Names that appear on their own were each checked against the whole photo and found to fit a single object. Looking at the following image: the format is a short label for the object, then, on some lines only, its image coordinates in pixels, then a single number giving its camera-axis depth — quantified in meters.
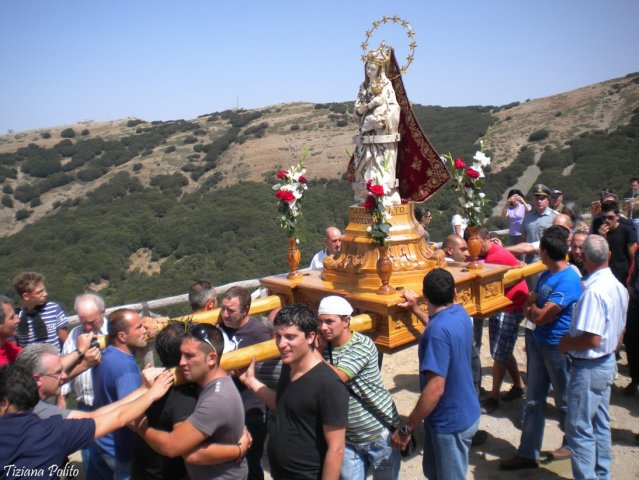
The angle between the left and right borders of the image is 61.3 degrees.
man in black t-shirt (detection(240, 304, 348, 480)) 2.72
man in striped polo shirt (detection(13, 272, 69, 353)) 4.61
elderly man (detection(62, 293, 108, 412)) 3.99
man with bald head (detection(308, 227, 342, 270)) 6.29
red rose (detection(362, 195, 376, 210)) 4.61
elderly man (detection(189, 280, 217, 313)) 4.57
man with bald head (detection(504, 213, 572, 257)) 6.55
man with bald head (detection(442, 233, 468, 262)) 5.94
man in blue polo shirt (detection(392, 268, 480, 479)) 3.29
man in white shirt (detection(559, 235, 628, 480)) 3.84
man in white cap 3.14
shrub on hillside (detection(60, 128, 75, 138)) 52.99
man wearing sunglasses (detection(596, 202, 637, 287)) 6.62
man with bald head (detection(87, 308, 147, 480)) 3.29
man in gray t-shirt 2.62
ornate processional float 4.83
